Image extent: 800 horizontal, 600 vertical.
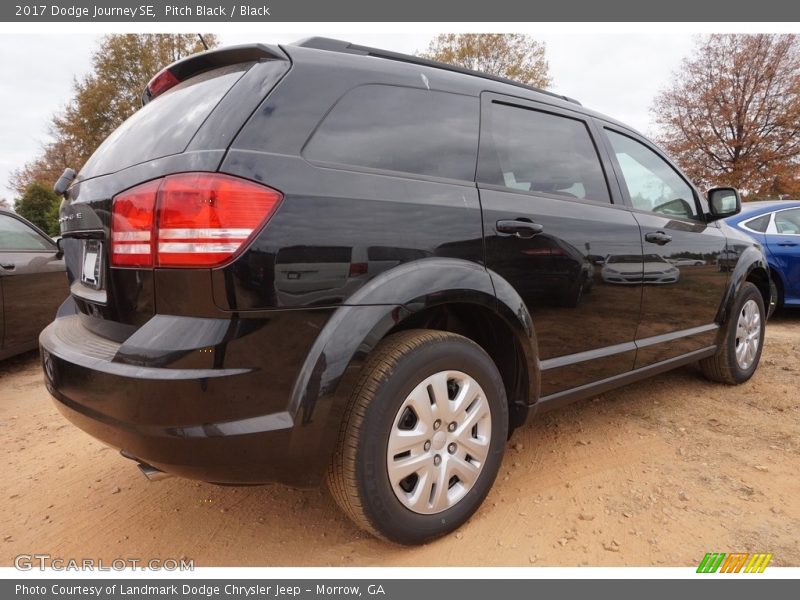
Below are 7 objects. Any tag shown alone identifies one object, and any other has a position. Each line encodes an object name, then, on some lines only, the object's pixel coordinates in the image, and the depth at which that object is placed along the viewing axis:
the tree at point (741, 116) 19.25
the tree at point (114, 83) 19.48
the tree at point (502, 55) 20.72
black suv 1.46
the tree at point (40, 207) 20.69
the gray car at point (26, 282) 4.10
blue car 5.96
